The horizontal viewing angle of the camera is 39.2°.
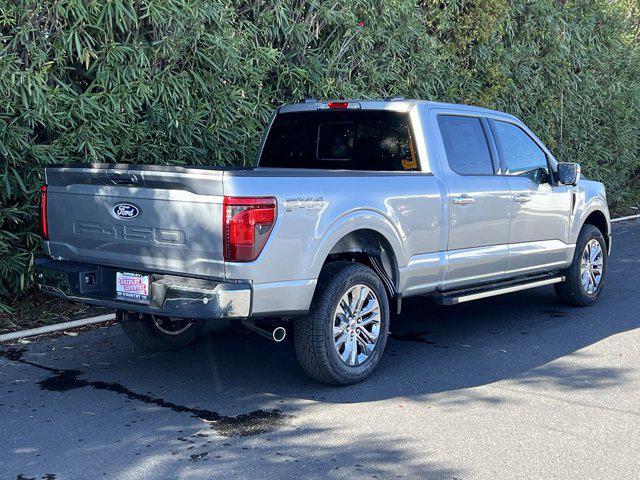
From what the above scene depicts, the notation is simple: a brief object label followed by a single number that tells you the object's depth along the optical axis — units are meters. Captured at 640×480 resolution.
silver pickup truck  5.24
